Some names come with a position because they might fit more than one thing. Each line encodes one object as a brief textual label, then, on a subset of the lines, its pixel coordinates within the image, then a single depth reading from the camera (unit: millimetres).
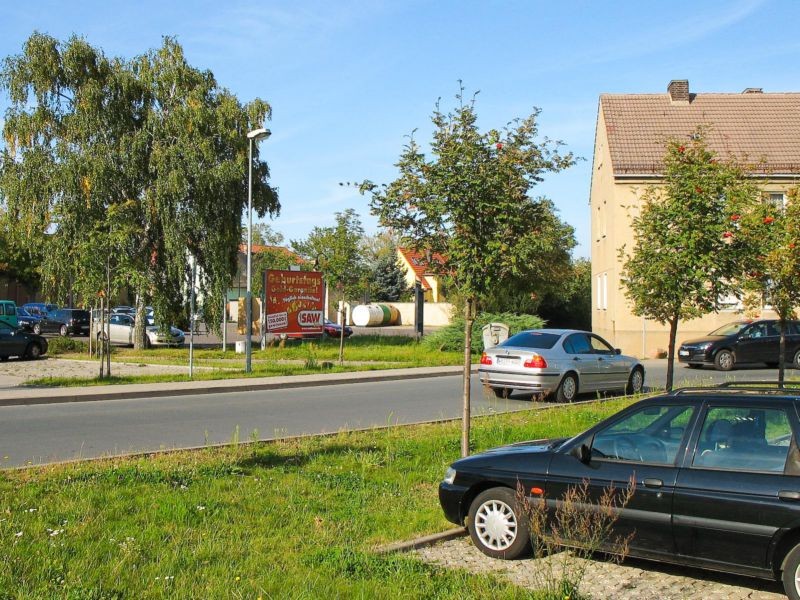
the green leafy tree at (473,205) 8555
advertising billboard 30484
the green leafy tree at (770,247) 13055
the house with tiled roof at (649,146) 32656
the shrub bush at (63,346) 31056
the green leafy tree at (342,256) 32125
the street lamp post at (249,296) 22562
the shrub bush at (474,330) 31797
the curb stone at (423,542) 5930
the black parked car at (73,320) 49438
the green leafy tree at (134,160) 30641
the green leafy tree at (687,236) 12711
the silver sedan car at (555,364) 16547
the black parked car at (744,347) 25469
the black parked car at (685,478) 5000
